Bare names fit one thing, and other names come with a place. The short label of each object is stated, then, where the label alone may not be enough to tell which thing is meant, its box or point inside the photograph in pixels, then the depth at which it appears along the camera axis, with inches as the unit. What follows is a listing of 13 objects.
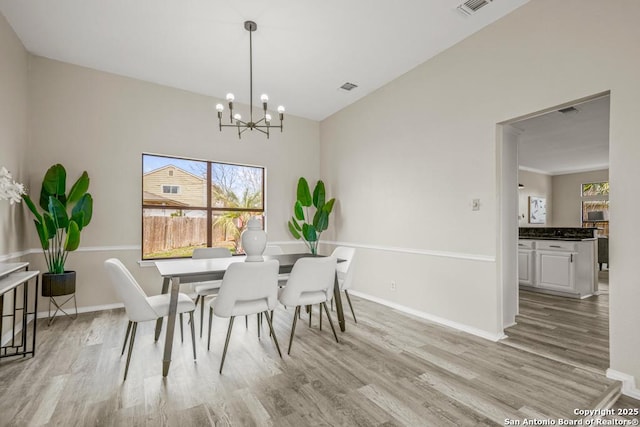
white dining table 92.3
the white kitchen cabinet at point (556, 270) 182.9
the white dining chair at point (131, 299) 87.0
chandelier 114.2
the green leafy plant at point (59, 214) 131.6
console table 86.8
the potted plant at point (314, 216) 205.6
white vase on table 116.6
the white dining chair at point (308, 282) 106.8
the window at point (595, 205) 316.5
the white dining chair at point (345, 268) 137.6
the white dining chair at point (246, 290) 92.0
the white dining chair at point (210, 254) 144.1
